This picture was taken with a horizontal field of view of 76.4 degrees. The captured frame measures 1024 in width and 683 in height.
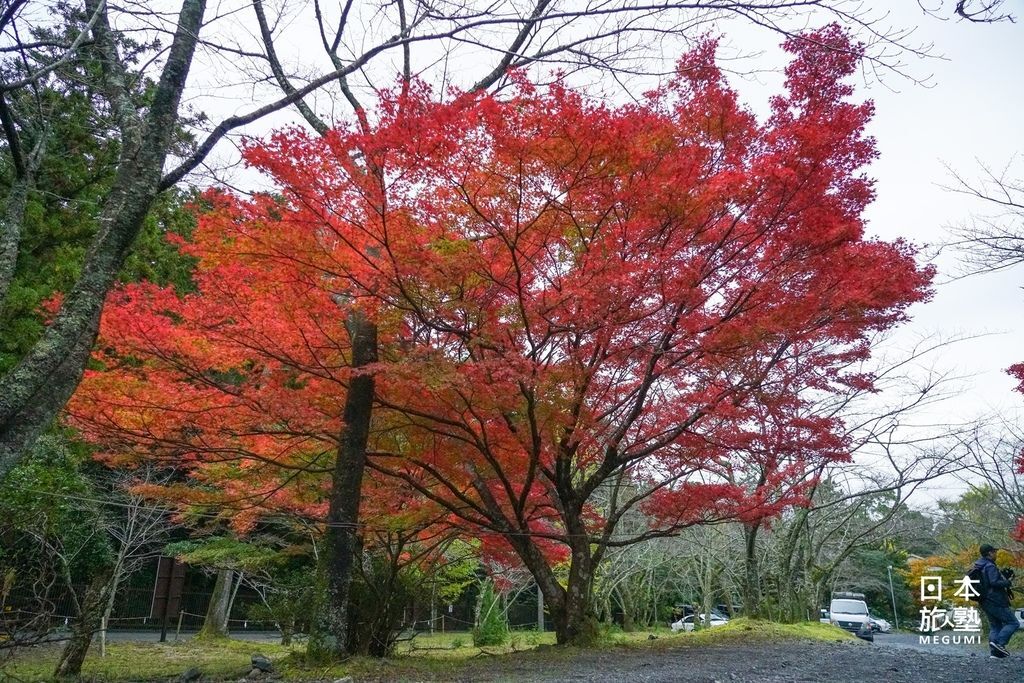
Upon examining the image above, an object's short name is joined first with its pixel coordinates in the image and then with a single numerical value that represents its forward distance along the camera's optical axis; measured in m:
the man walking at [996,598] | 7.18
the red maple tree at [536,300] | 5.77
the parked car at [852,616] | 21.47
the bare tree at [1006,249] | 6.38
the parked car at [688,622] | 27.78
